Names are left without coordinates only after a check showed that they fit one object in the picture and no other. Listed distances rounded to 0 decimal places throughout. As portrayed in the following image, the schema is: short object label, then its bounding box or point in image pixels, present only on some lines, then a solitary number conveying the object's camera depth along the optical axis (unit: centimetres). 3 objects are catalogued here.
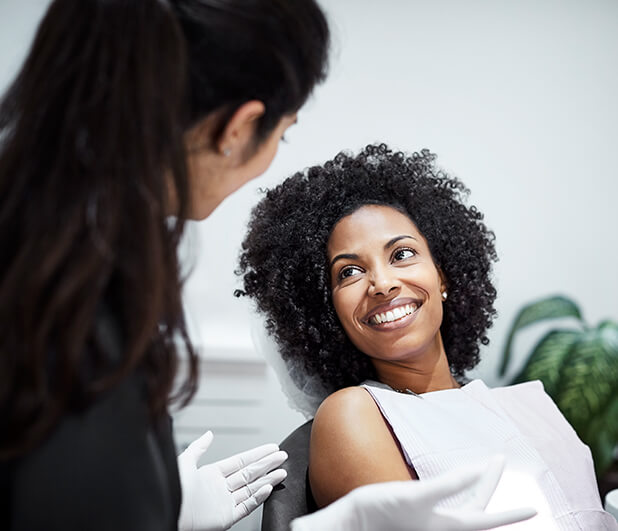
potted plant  227
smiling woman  134
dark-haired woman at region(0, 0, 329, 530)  68
